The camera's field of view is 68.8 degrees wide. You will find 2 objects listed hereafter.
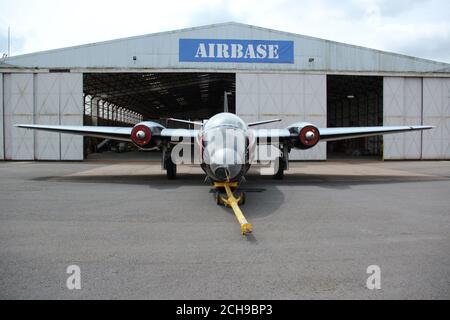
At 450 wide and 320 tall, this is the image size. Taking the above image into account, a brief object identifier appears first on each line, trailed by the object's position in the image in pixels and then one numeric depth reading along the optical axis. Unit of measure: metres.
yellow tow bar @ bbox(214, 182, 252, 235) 6.79
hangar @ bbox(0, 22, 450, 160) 25.59
